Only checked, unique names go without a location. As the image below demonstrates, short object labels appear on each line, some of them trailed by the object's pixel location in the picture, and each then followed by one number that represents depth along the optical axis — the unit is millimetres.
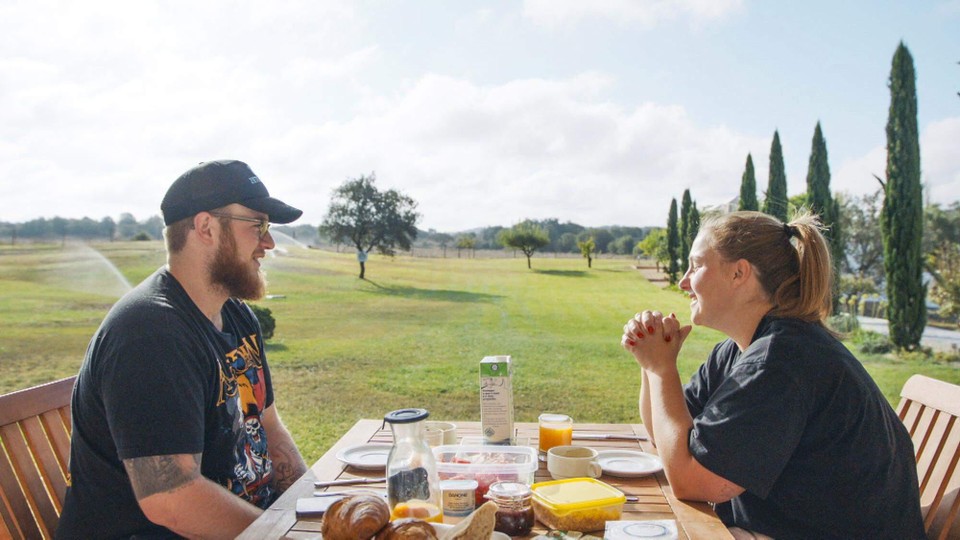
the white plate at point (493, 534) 1272
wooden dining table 1553
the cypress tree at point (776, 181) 12477
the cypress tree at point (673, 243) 19516
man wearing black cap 1637
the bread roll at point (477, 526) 1117
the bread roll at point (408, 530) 1131
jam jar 1500
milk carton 2064
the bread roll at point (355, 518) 1165
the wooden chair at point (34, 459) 1881
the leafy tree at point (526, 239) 23656
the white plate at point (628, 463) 1958
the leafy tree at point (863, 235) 26984
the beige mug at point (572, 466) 1859
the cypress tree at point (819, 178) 11320
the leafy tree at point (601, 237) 23116
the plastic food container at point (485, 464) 1699
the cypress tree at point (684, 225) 17956
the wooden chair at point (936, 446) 1945
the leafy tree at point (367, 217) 17953
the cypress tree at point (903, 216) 9773
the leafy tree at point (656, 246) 20766
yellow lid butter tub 1515
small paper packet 1437
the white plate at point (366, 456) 2029
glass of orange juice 2166
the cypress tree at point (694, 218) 17188
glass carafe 1380
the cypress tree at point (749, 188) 13547
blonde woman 1565
